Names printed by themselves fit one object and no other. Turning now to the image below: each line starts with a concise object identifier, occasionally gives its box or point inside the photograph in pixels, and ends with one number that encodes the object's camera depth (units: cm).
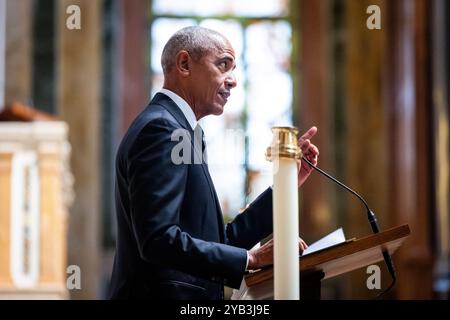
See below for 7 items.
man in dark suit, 557
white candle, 533
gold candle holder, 547
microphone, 592
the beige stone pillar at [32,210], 1290
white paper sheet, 604
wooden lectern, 551
